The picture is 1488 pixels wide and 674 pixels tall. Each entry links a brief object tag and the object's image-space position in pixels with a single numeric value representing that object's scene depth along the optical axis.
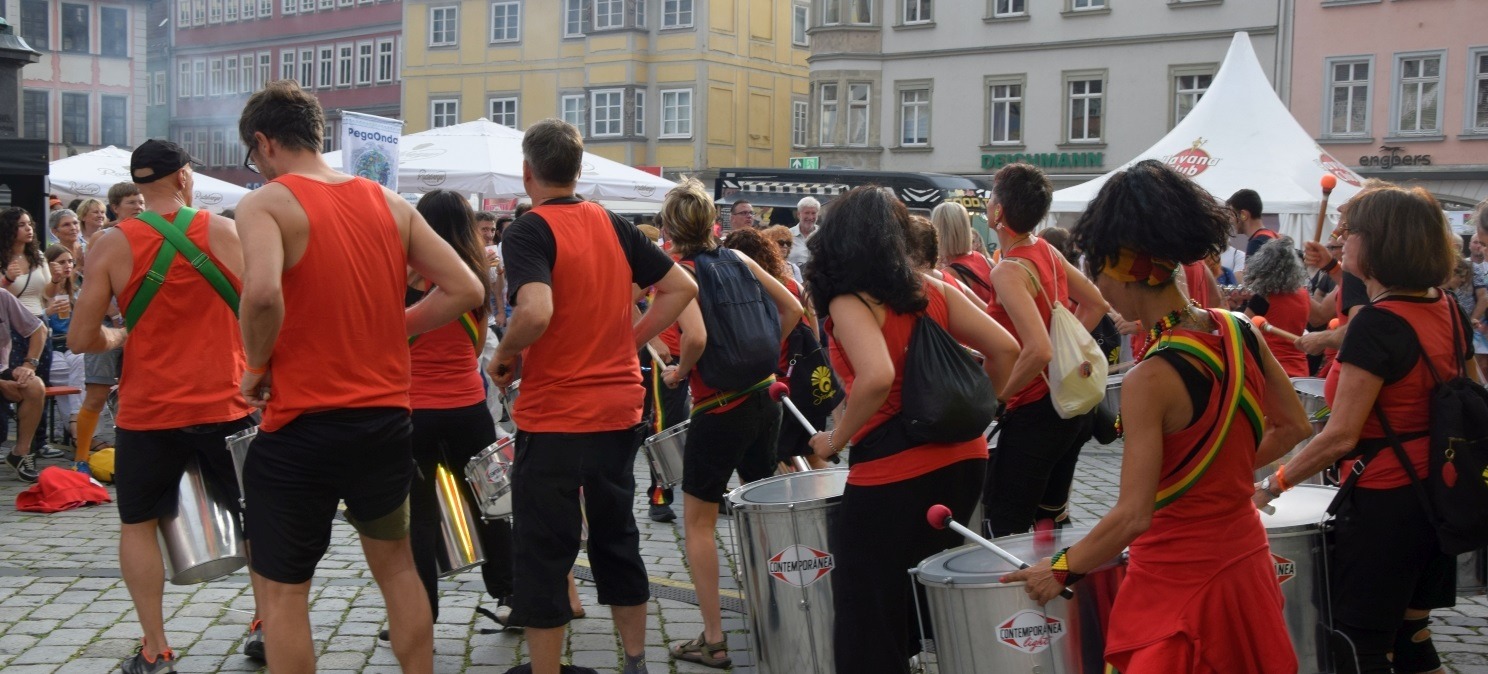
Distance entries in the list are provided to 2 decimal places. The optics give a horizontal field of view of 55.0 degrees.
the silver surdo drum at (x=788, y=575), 4.29
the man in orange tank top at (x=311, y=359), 3.89
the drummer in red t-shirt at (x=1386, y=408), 3.88
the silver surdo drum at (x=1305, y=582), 3.90
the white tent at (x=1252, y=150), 16.20
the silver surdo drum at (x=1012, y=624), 3.26
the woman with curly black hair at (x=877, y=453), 3.85
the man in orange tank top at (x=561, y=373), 4.39
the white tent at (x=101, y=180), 18.73
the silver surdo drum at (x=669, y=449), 5.64
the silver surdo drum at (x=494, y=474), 4.86
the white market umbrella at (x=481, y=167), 15.88
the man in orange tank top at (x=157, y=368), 4.92
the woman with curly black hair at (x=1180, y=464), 2.93
